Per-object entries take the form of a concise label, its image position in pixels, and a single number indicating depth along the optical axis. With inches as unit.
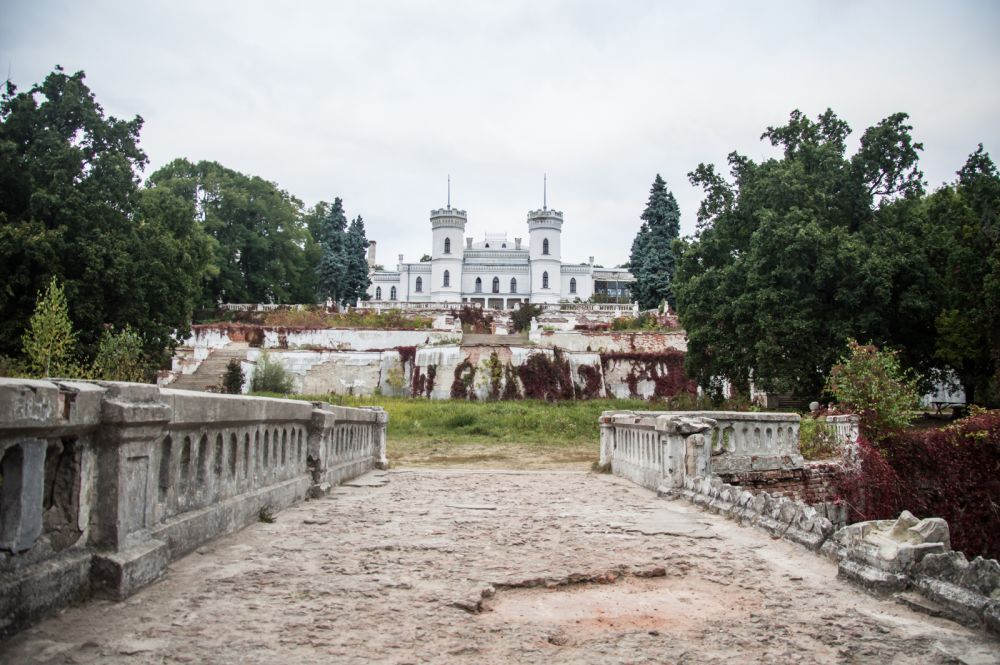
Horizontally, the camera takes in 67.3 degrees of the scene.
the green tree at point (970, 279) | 842.2
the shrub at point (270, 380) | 1311.5
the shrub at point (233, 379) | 1331.2
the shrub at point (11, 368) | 629.9
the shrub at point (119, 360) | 682.8
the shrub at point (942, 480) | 454.0
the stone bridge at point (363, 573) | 122.3
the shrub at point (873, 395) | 522.3
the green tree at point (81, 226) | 923.4
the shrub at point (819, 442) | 495.2
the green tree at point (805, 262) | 883.4
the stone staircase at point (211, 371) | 1331.2
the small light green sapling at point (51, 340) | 627.5
